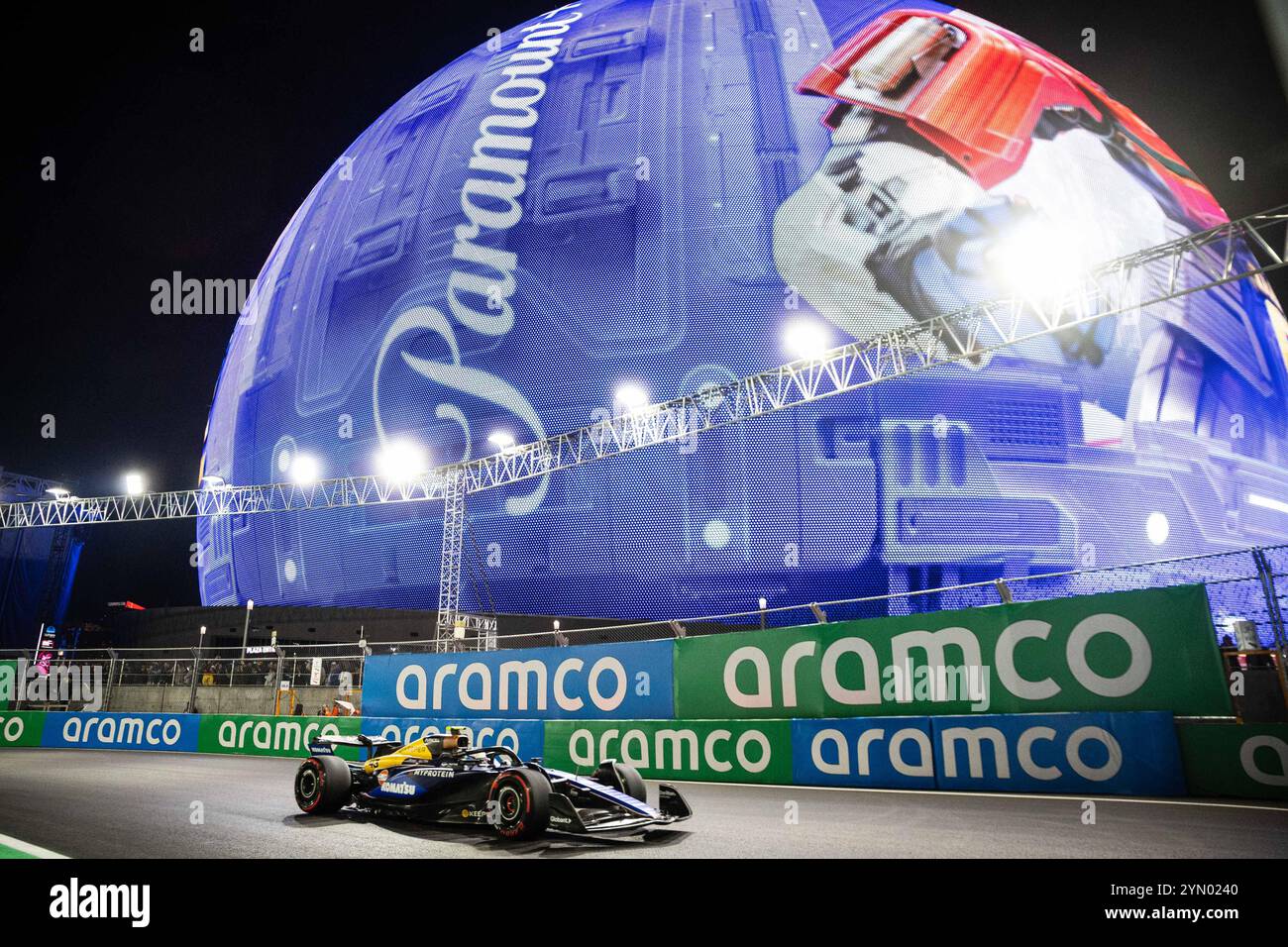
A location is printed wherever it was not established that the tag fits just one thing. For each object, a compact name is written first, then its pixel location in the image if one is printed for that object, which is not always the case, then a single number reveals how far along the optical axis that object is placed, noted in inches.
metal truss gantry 628.4
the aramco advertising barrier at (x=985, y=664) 281.0
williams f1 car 209.0
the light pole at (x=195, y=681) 677.3
